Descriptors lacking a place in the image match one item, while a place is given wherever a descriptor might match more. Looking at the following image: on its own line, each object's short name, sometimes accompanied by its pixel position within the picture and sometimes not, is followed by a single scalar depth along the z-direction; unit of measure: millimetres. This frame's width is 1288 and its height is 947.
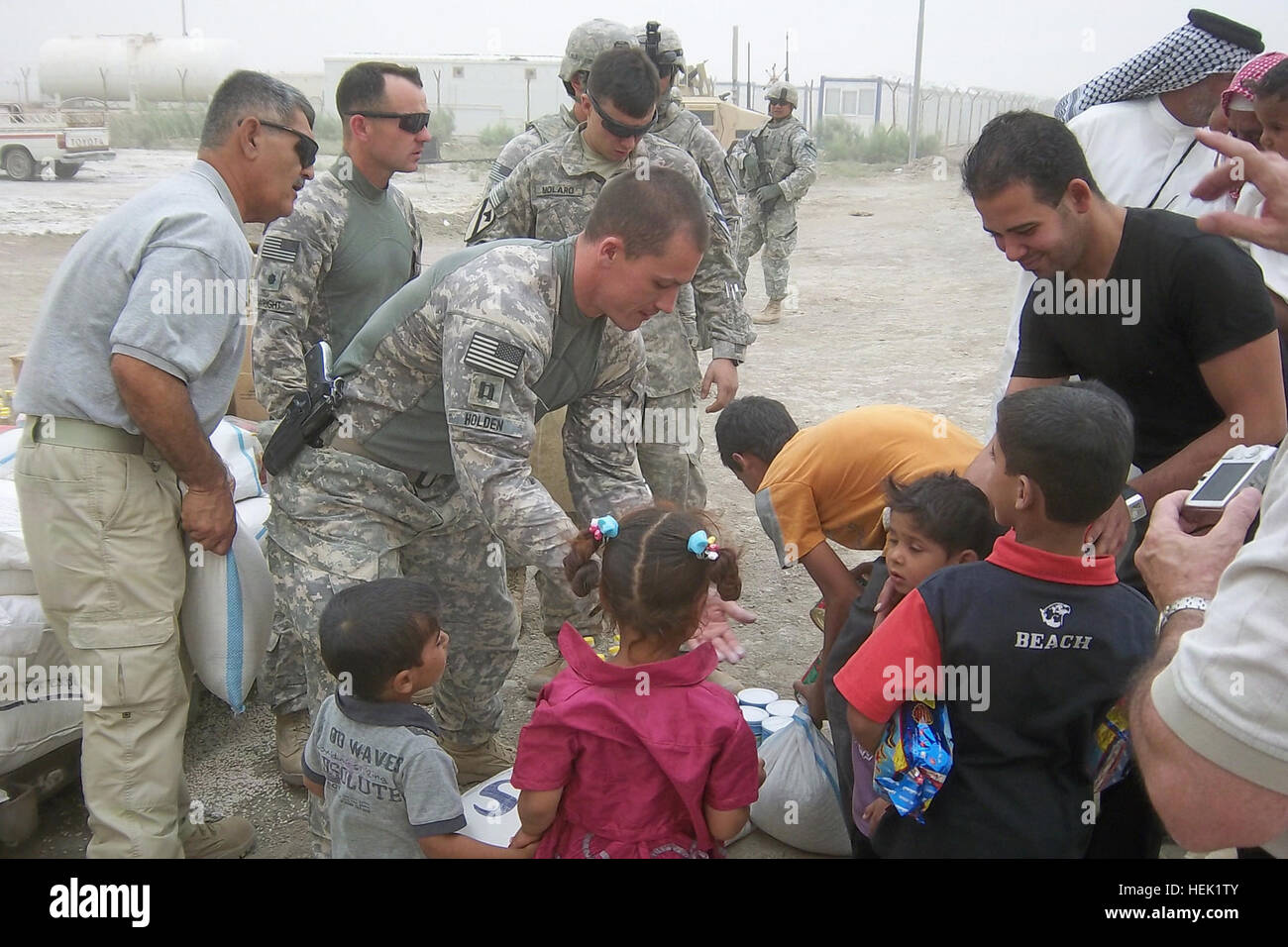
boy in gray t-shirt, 2273
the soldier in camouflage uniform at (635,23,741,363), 4938
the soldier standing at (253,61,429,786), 3574
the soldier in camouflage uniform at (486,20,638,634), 4602
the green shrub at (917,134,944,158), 36719
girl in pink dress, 2092
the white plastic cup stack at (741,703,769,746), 3415
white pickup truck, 20359
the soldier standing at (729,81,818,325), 11055
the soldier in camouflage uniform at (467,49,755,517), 4098
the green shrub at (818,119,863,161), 35125
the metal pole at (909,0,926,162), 28012
